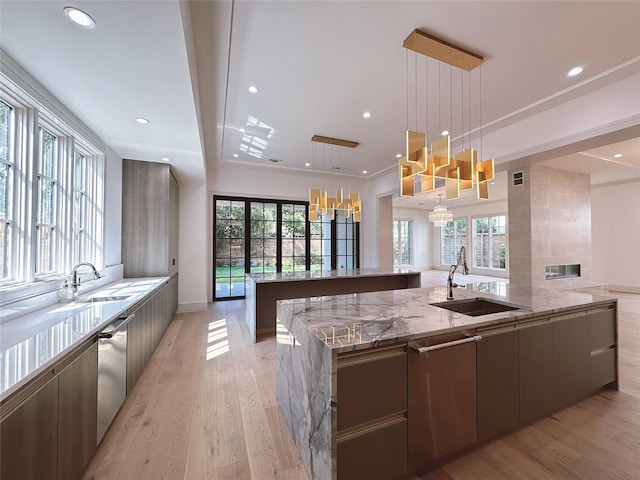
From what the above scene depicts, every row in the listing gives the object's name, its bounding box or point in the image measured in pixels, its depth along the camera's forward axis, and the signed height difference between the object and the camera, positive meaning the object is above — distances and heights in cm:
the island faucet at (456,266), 217 -22
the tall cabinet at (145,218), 403 +39
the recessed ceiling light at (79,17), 147 +129
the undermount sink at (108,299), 260 -55
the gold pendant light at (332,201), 460 +73
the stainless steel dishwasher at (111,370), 173 -91
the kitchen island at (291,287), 378 -69
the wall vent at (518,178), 502 +121
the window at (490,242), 1018 +1
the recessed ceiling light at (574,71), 272 +177
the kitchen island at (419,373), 130 -78
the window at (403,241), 1271 +8
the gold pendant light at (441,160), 218 +70
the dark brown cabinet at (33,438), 96 -78
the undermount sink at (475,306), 210 -52
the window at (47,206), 251 +38
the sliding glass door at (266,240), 626 +8
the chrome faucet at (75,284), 241 -36
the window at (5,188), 204 +44
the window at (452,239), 1173 +16
